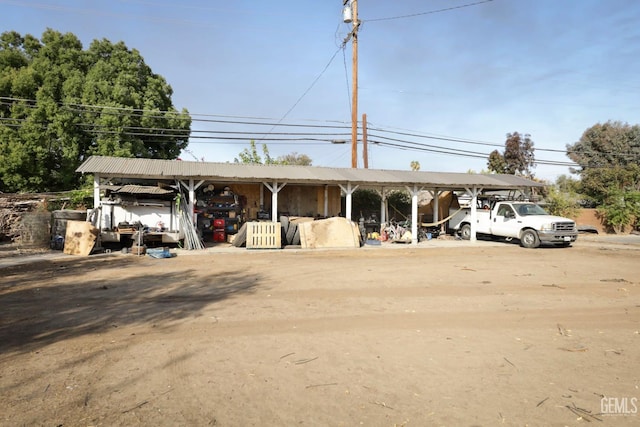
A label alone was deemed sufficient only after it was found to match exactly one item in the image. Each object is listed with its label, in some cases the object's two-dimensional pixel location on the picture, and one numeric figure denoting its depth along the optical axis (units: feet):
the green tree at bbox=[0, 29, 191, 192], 67.10
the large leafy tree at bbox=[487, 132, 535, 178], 116.16
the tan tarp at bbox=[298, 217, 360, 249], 53.72
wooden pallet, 51.06
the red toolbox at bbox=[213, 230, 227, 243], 57.85
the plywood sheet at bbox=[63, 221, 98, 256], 43.06
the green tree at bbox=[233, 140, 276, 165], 107.15
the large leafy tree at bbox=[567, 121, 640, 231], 81.56
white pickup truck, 52.70
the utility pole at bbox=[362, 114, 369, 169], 77.51
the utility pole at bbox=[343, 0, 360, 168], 68.80
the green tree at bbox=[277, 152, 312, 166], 181.06
